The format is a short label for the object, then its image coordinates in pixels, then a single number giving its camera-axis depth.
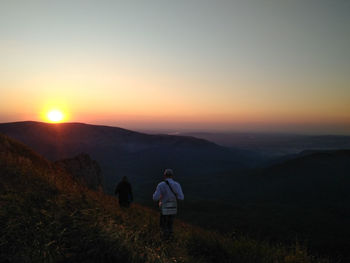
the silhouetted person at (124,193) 11.77
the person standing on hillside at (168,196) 7.12
